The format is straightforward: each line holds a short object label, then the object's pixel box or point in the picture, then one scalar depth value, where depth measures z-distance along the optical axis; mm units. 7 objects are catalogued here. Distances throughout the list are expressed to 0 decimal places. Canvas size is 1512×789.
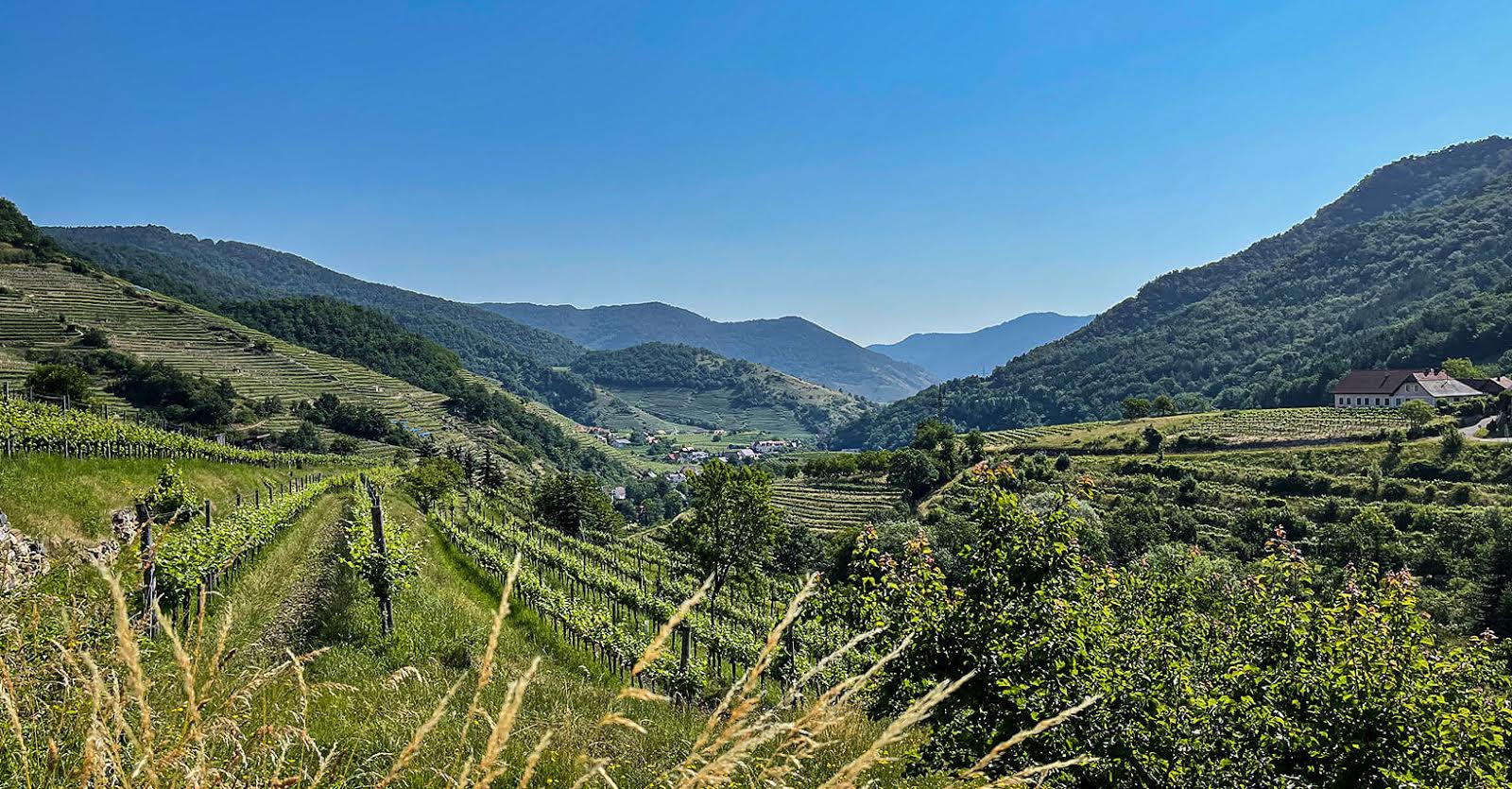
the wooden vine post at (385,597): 12288
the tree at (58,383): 53625
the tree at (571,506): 55844
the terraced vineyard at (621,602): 16812
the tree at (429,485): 41875
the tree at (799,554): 65225
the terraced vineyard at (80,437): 20625
